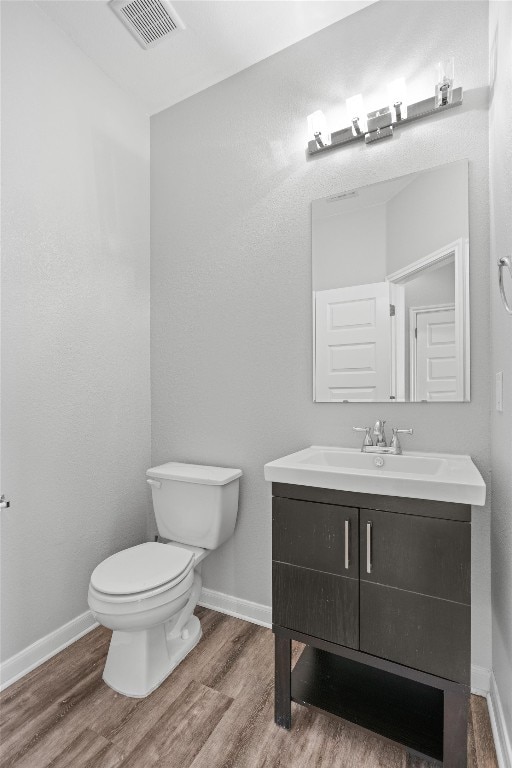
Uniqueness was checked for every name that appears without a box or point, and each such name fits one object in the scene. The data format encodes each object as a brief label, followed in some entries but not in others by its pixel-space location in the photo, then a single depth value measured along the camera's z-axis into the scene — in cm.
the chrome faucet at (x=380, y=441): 163
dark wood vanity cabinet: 115
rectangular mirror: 158
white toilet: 149
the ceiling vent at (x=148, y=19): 173
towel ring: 102
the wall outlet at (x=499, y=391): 131
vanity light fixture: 154
